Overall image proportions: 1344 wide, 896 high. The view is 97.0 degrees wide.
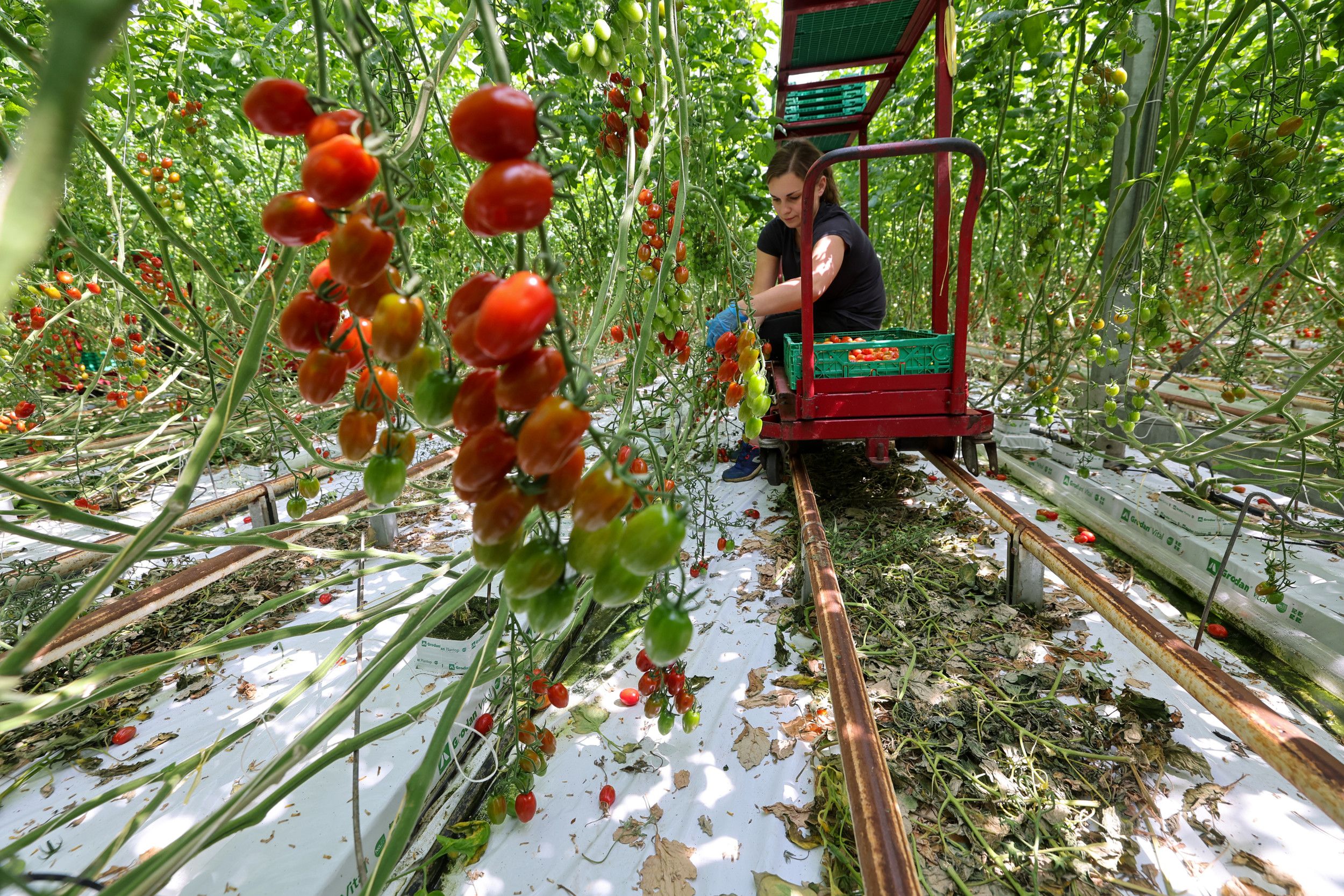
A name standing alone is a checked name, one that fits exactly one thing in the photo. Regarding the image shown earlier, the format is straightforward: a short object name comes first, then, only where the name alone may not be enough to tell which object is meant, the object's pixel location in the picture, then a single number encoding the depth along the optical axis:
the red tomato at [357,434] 0.49
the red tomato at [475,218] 0.35
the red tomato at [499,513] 0.39
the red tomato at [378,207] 0.39
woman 2.57
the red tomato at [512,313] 0.34
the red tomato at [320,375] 0.46
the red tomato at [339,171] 0.35
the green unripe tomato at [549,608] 0.44
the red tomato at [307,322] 0.46
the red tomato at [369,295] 0.41
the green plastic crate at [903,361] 2.21
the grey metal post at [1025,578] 1.68
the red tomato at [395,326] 0.40
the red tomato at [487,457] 0.38
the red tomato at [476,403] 0.40
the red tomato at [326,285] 0.46
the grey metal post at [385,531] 2.34
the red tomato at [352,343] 0.49
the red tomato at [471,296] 0.42
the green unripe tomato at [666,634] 0.47
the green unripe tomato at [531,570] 0.41
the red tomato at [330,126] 0.39
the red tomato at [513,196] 0.34
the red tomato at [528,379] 0.36
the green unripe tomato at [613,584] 0.42
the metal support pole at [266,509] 2.39
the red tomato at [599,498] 0.40
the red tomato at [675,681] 1.02
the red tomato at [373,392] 0.51
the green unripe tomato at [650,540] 0.41
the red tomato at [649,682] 1.02
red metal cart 2.20
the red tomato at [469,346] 0.36
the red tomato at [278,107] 0.40
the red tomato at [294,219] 0.39
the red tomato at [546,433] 0.36
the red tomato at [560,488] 0.40
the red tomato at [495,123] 0.34
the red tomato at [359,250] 0.37
